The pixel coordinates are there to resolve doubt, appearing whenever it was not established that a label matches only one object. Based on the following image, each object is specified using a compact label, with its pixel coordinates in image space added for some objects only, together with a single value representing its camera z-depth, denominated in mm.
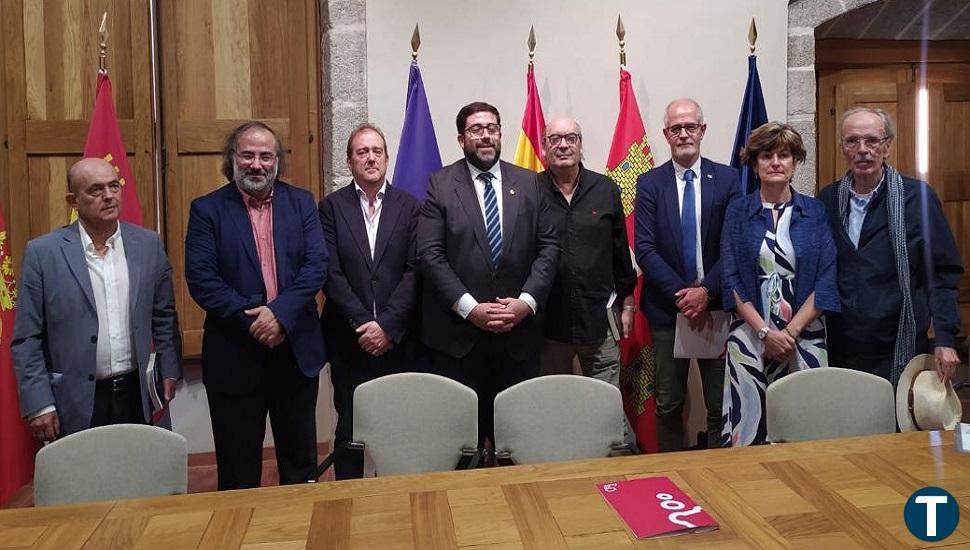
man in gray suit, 2633
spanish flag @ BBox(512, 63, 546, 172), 4051
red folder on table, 1586
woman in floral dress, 2957
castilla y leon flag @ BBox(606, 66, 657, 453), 3773
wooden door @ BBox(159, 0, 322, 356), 4098
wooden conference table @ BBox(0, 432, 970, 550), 1566
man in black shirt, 3311
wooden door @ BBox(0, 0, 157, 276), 3943
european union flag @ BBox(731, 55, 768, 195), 4105
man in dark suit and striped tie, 3053
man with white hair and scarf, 2996
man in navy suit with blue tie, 3355
